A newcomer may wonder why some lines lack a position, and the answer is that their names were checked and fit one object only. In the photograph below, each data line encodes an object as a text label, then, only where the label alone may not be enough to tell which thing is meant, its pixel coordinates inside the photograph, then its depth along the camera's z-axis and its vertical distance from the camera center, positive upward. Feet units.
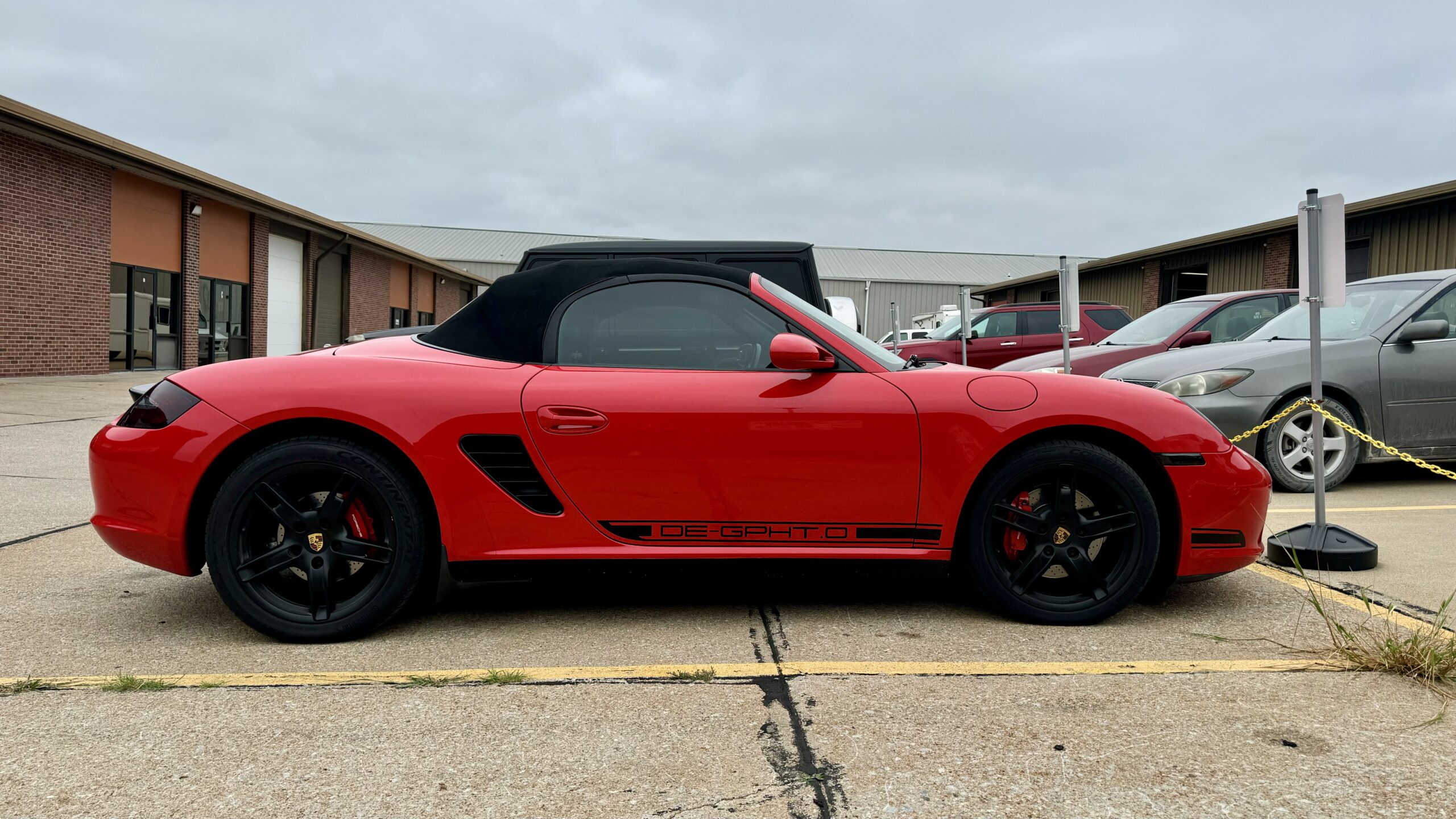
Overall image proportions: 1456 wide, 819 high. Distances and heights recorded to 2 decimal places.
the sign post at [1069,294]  28.50 +3.83
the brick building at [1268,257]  52.11 +11.70
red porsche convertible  10.28 -0.55
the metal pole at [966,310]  37.83 +4.43
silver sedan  20.71 +0.67
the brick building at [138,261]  52.80 +10.87
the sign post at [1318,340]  13.76 +1.18
